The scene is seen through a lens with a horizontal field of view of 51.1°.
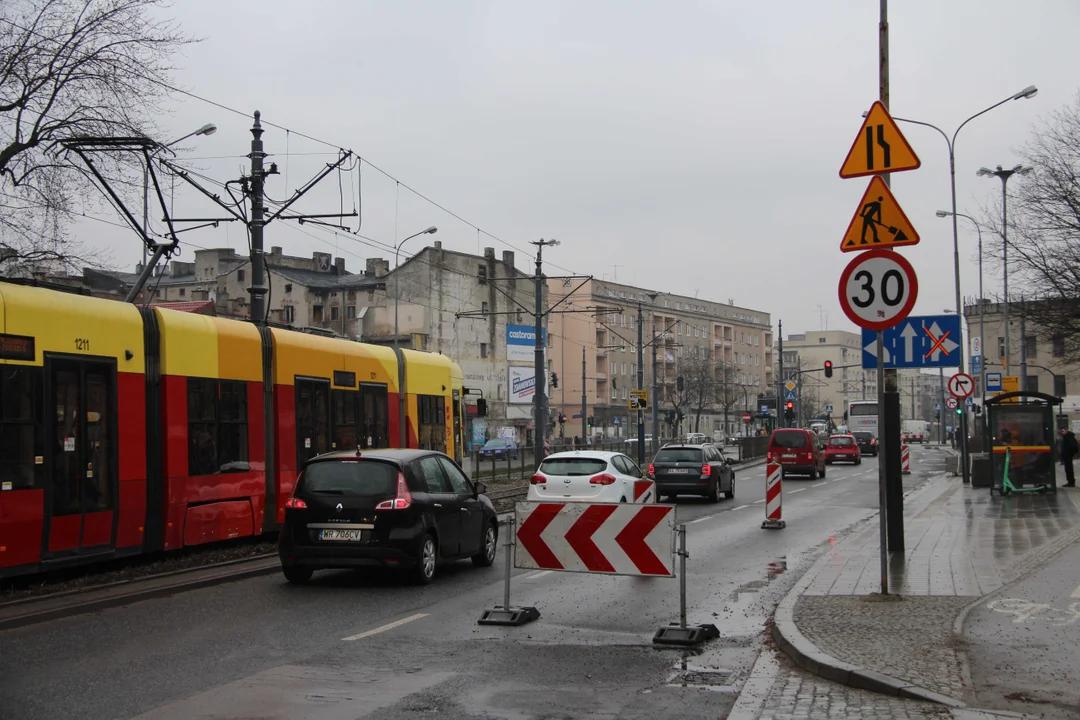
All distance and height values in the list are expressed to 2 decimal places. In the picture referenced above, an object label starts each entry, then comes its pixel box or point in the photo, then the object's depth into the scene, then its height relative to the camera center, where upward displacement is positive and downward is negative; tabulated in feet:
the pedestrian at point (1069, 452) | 101.72 -6.30
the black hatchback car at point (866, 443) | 219.24 -10.20
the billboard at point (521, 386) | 258.37 +2.43
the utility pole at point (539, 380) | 117.19 +1.74
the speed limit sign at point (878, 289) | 32.99 +2.98
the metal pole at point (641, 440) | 152.25 -6.25
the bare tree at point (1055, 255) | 98.17 +11.91
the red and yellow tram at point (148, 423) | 38.68 -0.85
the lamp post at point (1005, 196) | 108.76 +19.85
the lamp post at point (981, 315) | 124.67 +10.99
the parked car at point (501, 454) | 132.28 -6.97
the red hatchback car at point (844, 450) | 183.83 -9.64
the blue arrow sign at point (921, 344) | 44.09 +1.82
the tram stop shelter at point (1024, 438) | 86.12 -3.88
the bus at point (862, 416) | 251.80 -5.75
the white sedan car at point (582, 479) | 66.28 -4.98
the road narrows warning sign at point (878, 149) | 34.27 +7.36
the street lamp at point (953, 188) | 105.70 +22.49
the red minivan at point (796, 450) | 136.36 -7.09
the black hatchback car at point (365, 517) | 40.68 -4.30
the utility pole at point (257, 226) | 67.77 +10.69
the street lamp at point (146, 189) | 62.18 +11.97
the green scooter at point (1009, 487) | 88.38 -7.80
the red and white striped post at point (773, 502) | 67.97 -6.68
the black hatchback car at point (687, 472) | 93.15 -6.46
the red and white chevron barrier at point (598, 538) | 32.12 -4.18
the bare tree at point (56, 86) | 62.03 +17.78
